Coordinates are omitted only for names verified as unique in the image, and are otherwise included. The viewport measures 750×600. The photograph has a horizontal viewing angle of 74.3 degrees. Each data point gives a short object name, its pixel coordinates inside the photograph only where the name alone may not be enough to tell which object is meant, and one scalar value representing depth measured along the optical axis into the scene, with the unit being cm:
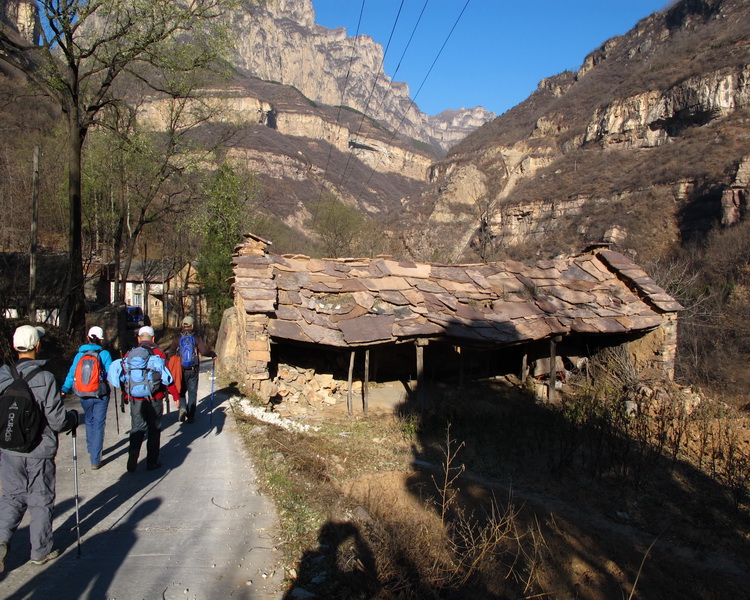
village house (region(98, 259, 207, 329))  2777
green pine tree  2311
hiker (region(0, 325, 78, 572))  388
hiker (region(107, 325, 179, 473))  573
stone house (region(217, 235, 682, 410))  1009
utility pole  1259
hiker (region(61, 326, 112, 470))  575
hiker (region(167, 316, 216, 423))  811
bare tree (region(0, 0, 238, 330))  1206
